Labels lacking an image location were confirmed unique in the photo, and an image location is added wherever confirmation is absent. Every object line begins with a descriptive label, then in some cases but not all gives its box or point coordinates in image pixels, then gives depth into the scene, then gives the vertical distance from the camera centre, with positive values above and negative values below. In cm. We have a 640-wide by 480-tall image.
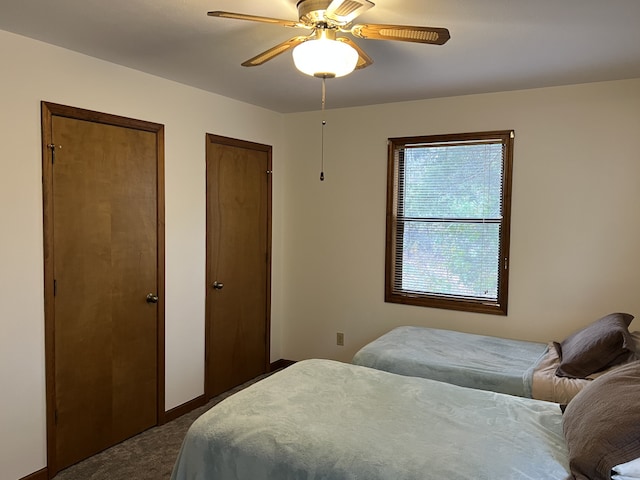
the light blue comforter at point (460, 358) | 282 -87
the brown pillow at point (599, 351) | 265 -71
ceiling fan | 190 +79
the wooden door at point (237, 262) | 392 -38
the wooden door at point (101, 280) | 281 -41
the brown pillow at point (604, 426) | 159 -72
